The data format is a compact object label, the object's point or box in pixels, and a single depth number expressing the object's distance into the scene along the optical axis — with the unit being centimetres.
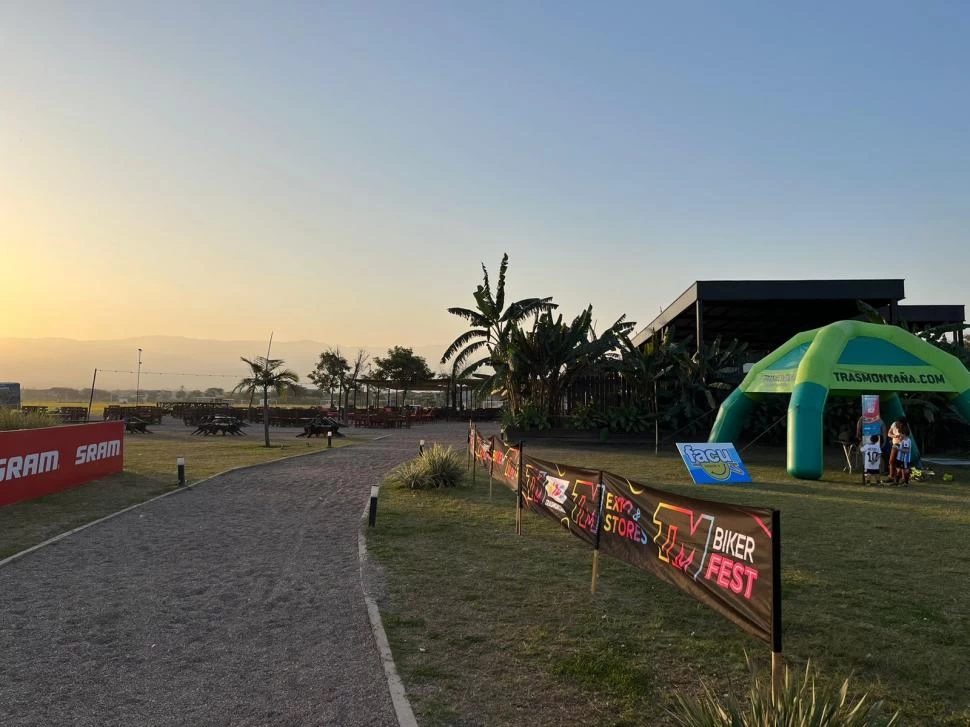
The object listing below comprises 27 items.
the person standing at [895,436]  1450
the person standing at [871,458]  1484
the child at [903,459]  1441
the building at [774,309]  2409
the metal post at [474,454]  1523
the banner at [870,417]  1516
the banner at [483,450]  1533
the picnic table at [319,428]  3228
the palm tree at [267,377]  2666
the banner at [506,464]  1143
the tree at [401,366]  6525
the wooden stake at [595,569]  637
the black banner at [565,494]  717
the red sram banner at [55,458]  1194
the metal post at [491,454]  1425
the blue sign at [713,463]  1465
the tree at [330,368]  6562
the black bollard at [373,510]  990
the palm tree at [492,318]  2666
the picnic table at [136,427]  3409
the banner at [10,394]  3400
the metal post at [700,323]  2481
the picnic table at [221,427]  3291
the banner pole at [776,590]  374
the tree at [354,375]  5035
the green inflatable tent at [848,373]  1489
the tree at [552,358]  2620
